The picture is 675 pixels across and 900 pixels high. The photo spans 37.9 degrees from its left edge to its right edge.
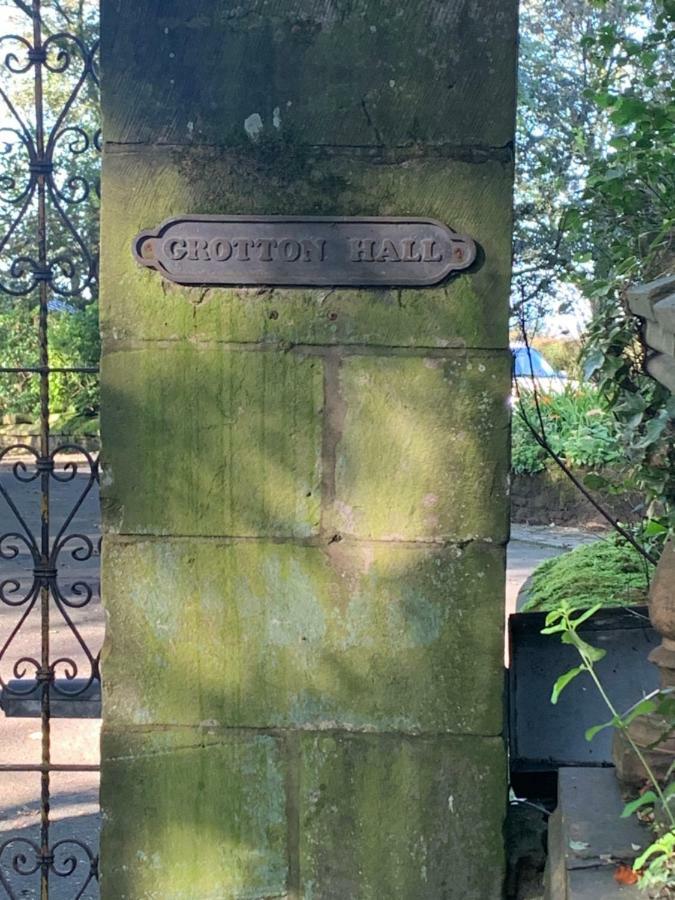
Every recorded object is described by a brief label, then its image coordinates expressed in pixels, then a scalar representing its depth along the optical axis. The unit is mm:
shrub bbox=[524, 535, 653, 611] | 3240
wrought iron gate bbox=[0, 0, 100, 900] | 2525
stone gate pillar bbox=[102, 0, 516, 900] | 1946
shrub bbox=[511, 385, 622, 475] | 9992
